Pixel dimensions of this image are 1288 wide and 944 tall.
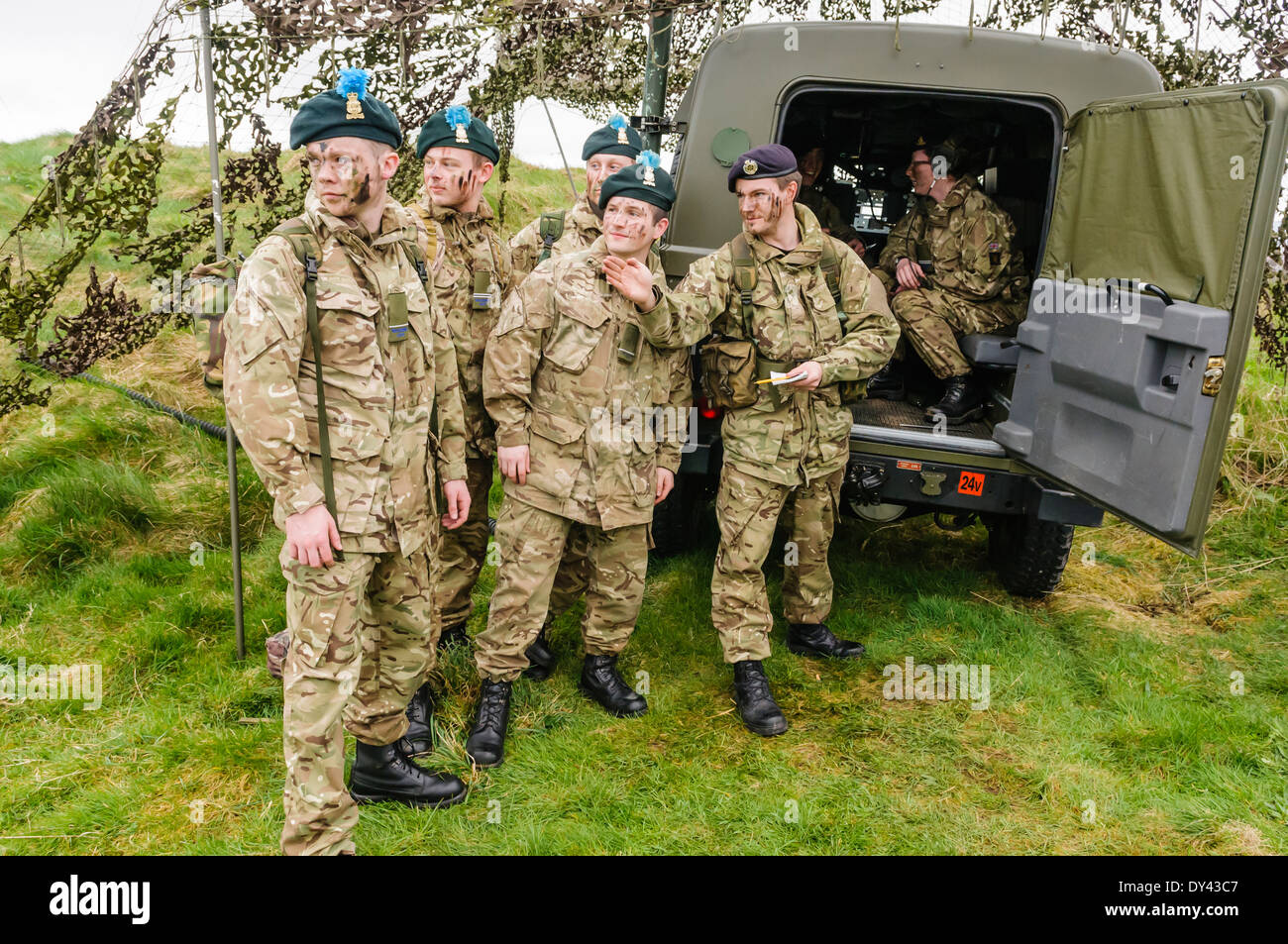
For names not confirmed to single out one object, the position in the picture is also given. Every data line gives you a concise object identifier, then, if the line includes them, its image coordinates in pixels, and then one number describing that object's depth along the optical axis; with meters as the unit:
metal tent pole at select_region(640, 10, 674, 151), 5.46
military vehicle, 2.80
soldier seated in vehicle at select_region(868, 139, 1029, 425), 4.62
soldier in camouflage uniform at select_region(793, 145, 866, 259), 5.60
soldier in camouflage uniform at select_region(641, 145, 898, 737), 3.48
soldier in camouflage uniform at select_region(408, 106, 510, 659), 3.35
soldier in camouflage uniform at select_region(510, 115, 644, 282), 3.64
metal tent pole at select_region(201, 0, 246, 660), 3.60
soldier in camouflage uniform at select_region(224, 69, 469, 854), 2.33
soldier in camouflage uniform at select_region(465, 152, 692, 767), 3.24
